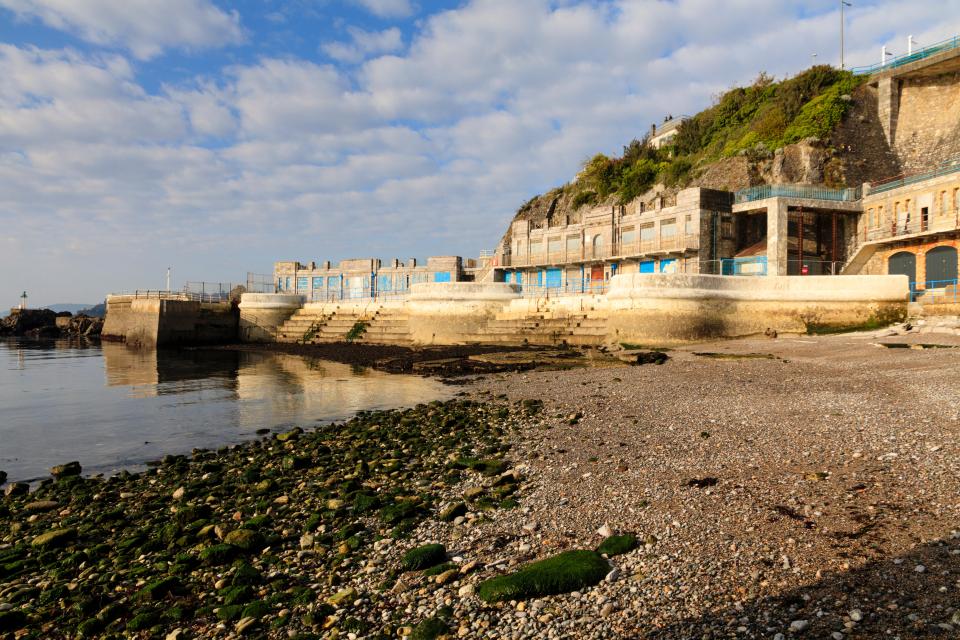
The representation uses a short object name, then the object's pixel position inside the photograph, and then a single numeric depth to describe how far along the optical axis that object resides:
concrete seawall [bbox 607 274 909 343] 24.98
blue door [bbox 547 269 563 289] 48.88
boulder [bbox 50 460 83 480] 8.39
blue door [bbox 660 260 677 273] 40.05
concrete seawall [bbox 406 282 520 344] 32.44
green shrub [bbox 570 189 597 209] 55.19
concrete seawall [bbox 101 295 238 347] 40.34
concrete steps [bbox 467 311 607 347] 27.33
